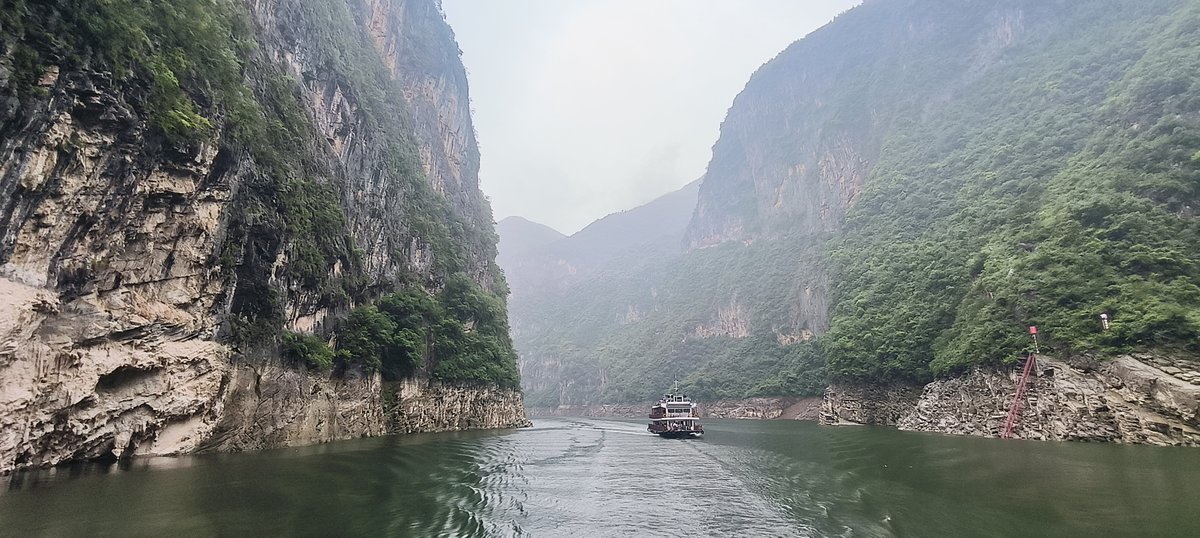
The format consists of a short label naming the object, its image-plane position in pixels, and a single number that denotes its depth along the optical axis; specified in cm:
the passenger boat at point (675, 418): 4694
